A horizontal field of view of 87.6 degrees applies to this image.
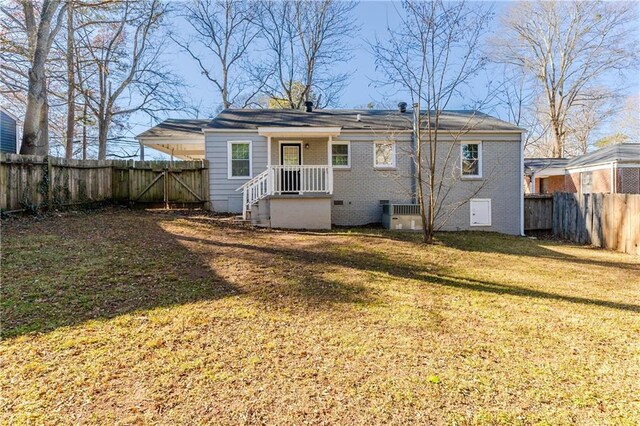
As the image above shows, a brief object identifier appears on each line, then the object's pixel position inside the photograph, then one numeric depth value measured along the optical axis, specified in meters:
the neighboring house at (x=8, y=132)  16.17
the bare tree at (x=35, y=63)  10.46
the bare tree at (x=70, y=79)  13.32
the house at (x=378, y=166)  12.73
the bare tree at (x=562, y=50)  23.36
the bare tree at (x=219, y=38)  22.78
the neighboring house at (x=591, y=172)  15.47
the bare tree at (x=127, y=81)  17.64
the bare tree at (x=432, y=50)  8.17
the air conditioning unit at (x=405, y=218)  11.71
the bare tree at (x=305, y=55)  22.67
